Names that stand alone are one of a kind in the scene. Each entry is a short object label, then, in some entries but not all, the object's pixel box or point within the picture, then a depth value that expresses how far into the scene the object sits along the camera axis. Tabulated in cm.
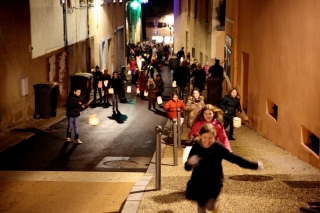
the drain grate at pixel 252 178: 973
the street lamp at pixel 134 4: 4700
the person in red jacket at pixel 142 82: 2628
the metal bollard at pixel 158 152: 909
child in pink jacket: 886
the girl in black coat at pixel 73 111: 1499
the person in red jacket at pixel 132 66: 3622
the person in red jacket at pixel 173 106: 1481
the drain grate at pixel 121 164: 1249
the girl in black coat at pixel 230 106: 1470
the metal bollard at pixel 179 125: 1340
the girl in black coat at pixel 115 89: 2156
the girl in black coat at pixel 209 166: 651
